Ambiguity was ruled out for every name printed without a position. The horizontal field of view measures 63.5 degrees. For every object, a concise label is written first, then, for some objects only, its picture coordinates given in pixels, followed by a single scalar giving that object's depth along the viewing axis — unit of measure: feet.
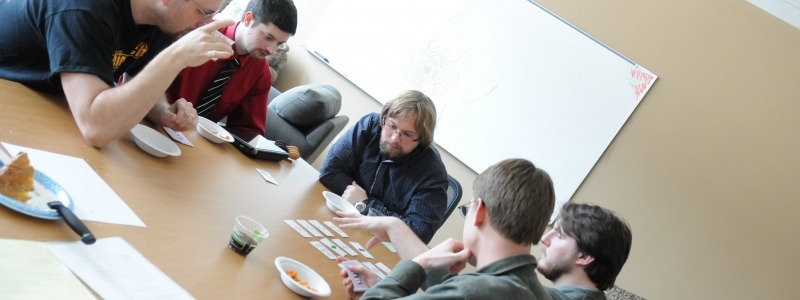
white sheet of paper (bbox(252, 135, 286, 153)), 8.19
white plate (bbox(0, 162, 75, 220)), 3.51
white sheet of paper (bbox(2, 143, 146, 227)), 4.01
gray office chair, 12.30
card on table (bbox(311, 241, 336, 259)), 5.98
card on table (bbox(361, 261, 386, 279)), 6.34
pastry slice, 3.54
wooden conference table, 3.98
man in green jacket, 4.53
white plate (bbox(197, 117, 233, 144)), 7.33
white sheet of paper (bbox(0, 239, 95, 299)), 2.88
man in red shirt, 8.25
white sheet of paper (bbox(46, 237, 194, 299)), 3.32
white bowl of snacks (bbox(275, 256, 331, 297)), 4.82
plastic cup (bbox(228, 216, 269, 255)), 4.68
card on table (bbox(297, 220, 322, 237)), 6.38
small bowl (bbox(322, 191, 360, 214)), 7.72
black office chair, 11.17
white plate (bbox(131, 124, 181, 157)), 5.62
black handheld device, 7.80
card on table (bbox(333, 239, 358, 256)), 6.51
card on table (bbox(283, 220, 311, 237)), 6.16
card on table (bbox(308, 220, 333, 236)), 6.66
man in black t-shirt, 5.14
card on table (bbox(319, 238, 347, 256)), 6.27
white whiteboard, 12.89
